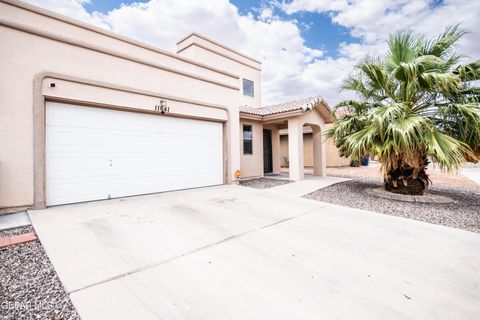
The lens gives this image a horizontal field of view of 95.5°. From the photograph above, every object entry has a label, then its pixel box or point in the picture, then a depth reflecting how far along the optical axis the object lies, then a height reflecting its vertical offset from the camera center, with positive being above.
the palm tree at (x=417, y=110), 5.81 +1.38
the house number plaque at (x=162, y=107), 7.20 +1.86
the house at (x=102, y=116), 4.95 +1.44
